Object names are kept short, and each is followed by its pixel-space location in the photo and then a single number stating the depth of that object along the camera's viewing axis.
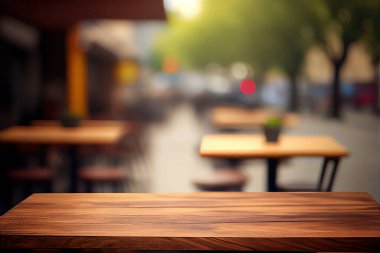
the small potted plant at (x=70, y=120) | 5.75
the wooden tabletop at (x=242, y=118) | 6.62
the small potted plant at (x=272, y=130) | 4.37
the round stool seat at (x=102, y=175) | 5.22
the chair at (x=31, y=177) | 5.23
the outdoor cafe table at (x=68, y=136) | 4.88
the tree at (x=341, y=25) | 13.79
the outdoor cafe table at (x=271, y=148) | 3.86
